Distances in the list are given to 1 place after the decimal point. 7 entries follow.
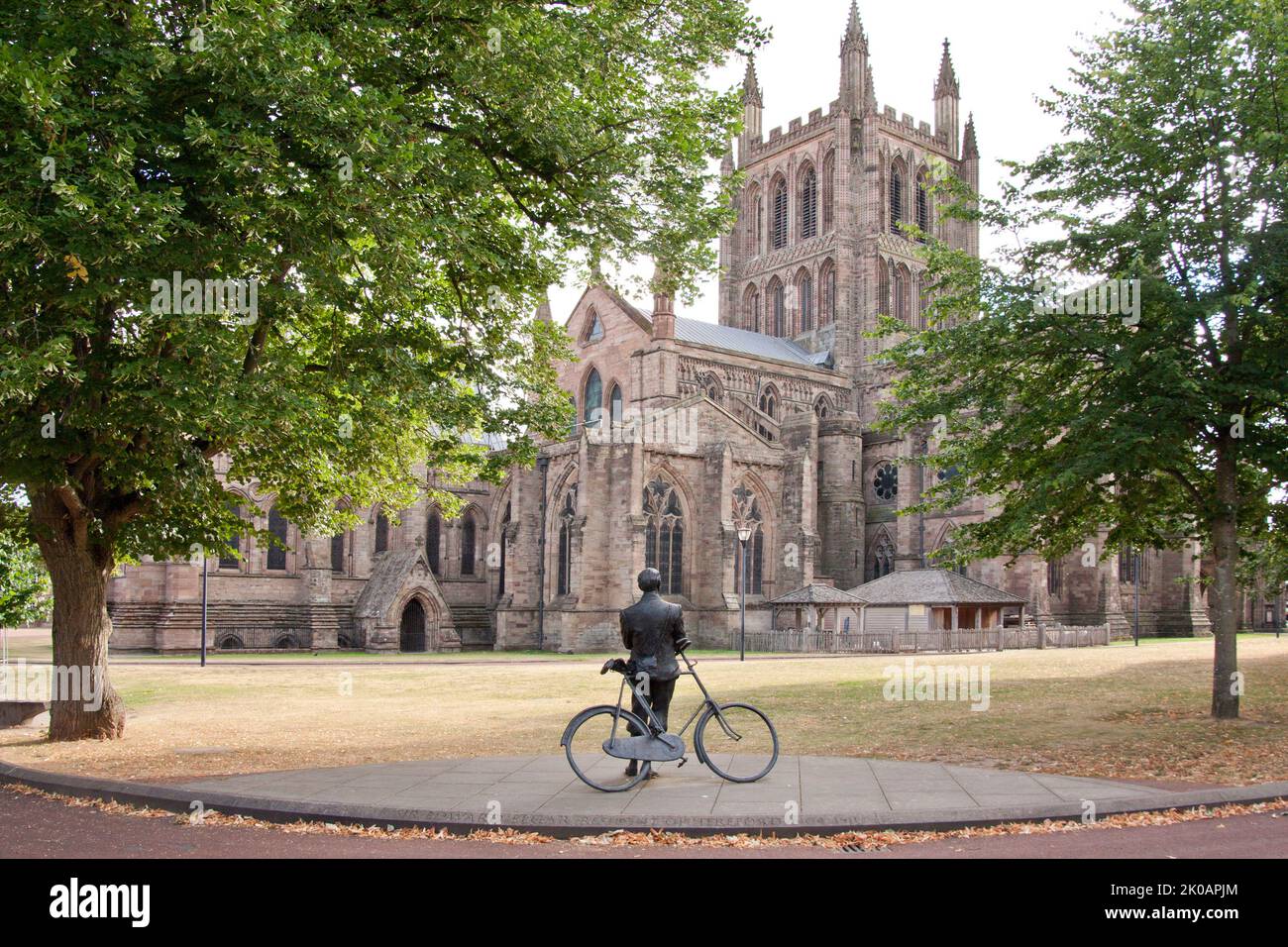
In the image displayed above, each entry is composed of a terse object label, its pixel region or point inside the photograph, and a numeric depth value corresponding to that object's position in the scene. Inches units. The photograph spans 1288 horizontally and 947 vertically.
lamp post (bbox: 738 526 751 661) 1351.1
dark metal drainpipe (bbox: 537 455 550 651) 1728.6
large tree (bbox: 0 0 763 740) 393.1
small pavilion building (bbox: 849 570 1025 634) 1581.0
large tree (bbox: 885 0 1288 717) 554.6
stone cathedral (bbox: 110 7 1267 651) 1612.9
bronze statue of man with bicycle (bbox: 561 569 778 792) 362.0
